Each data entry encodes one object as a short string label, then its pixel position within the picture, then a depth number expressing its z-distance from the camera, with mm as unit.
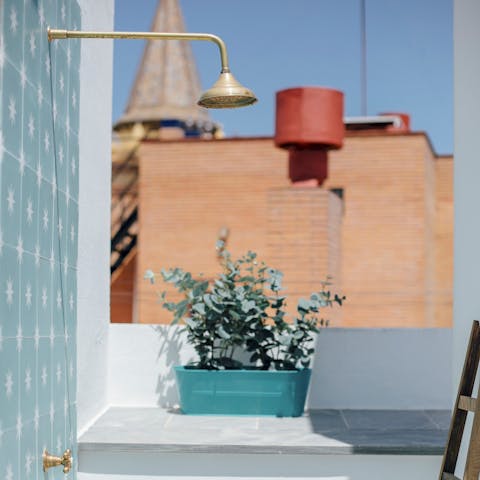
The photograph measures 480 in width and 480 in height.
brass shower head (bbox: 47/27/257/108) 3416
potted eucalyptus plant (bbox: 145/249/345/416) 5465
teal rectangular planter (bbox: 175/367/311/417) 5445
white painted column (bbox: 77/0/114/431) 4766
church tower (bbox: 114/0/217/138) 27953
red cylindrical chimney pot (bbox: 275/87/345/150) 10852
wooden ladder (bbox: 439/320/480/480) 4137
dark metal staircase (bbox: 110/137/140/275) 16312
